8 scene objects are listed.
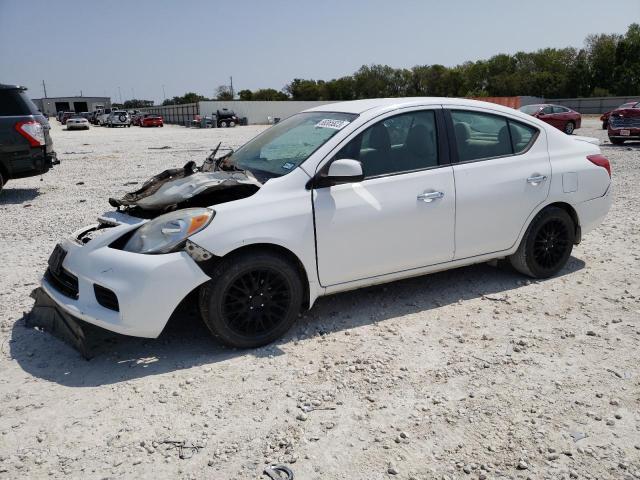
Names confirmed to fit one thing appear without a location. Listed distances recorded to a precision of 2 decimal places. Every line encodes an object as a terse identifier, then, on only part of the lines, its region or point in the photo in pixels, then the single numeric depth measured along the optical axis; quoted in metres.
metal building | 124.61
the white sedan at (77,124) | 45.81
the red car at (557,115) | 25.03
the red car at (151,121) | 55.25
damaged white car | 3.51
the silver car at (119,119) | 53.88
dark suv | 9.63
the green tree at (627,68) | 68.44
